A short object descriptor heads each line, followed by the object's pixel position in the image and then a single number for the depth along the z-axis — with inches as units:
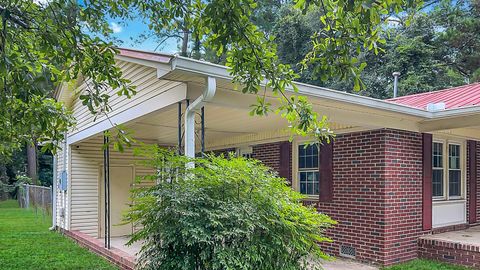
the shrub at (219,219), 148.2
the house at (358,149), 203.9
